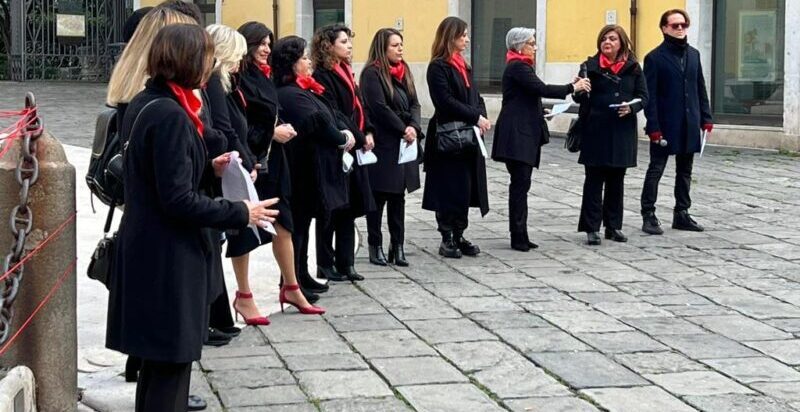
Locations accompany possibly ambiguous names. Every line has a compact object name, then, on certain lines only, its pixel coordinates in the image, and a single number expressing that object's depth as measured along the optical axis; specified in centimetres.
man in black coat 1082
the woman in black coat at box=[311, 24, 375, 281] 869
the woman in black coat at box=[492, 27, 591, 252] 993
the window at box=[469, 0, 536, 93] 2180
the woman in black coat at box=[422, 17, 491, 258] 960
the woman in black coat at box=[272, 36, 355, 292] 815
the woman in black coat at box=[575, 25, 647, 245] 1023
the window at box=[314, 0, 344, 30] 2609
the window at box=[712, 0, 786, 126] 1795
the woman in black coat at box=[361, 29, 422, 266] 924
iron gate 3038
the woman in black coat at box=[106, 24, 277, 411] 471
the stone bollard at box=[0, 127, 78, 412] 554
